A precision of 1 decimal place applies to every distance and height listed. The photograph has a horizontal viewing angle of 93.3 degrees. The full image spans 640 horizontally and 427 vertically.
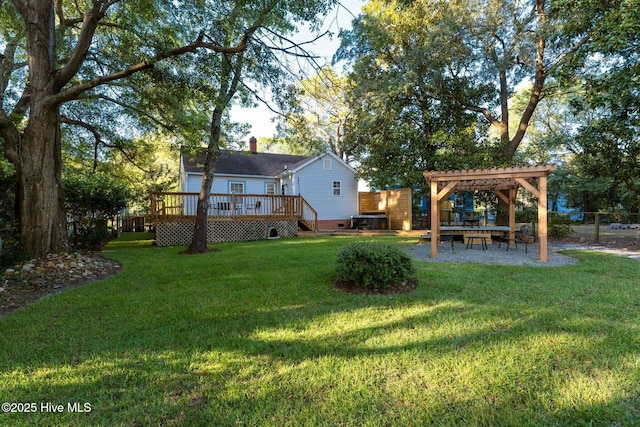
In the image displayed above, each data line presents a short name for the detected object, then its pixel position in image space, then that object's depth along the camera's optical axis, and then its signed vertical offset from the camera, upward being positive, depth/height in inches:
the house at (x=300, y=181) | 704.4 +81.7
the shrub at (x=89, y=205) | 412.5 +15.8
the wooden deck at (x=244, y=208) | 486.9 +12.6
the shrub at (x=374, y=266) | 184.5 -32.3
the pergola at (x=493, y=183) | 283.6 +35.0
